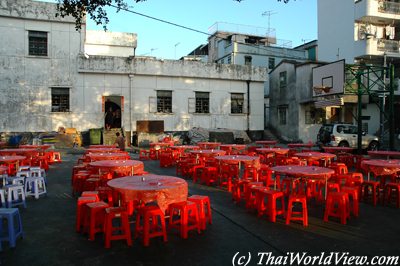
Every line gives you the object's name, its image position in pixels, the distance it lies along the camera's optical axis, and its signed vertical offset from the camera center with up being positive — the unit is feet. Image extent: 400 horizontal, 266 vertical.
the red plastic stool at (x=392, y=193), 25.94 -4.92
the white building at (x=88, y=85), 73.00 +10.26
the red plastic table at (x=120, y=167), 26.20 -2.75
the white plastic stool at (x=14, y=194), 24.20 -4.51
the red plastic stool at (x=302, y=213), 20.30 -4.73
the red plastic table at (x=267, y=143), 58.54 -2.24
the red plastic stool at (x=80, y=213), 19.11 -4.49
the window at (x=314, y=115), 87.20 +3.57
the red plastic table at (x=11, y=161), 31.90 -2.81
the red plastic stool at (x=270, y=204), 20.99 -4.58
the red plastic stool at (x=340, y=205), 20.90 -4.58
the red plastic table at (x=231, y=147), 47.70 -2.42
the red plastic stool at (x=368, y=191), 26.49 -4.84
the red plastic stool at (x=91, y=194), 20.19 -3.74
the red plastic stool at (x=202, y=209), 19.42 -4.47
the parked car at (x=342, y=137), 61.31 -1.34
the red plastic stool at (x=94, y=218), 17.78 -4.55
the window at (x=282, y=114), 93.66 +4.13
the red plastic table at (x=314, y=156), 34.70 -2.62
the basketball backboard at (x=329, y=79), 66.18 +10.19
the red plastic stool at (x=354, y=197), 22.72 -4.35
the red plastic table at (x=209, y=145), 53.06 -2.37
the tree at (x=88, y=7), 28.35 +9.98
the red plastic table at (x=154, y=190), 16.58 -2.86
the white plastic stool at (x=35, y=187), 27.89 -4.67
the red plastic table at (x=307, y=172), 22.26 -2.71
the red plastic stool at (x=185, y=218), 18.17 -4.78
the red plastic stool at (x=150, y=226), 17.13 -4.90
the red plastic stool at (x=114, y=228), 16.81 -4.68
